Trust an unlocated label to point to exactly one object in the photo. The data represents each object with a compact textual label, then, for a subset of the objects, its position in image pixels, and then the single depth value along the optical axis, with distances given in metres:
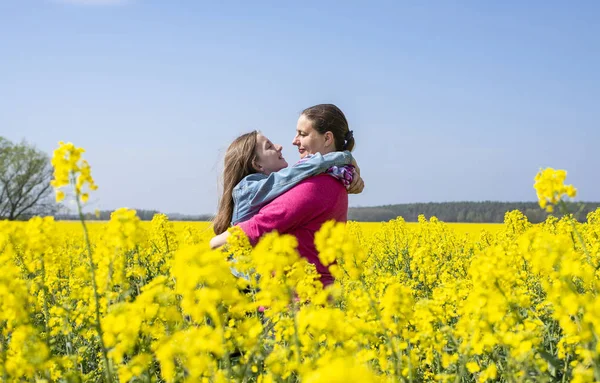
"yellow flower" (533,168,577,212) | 2.38
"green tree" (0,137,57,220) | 40.78
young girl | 4.06
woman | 3.96
